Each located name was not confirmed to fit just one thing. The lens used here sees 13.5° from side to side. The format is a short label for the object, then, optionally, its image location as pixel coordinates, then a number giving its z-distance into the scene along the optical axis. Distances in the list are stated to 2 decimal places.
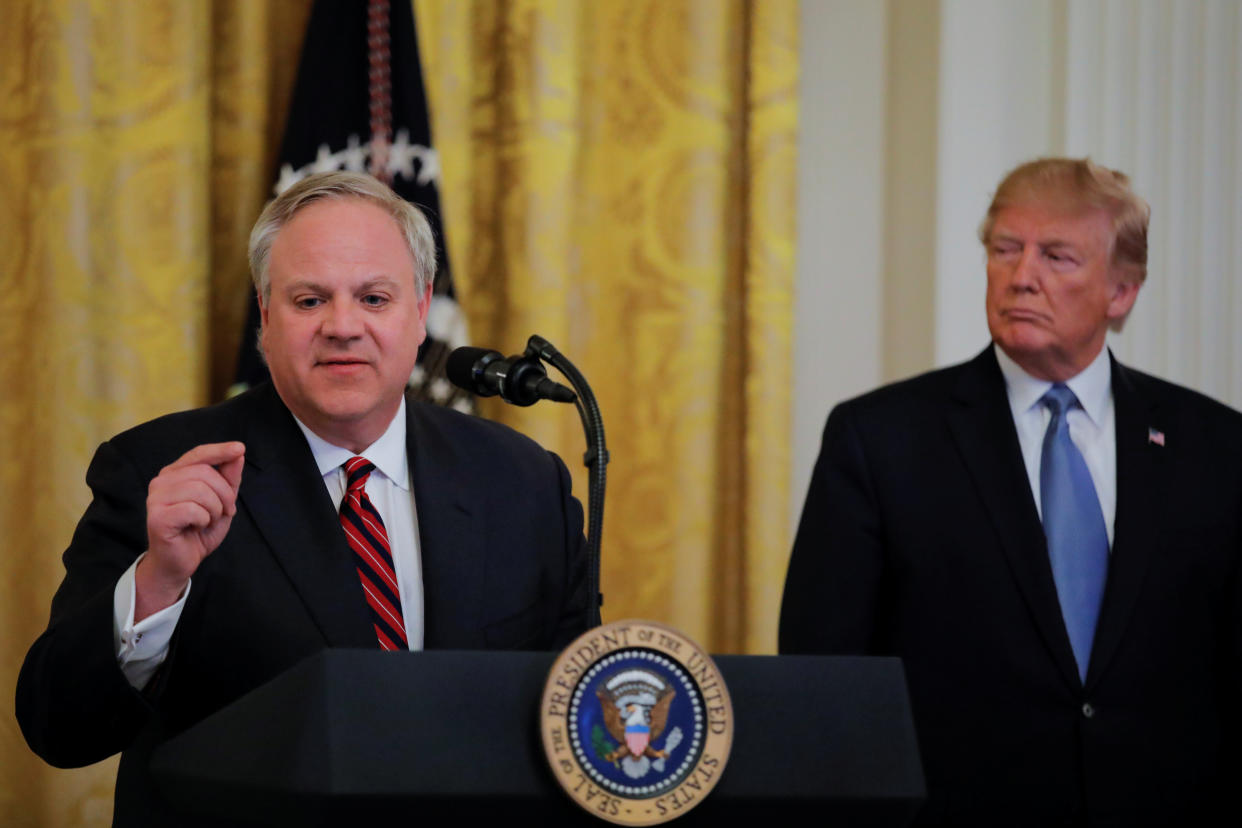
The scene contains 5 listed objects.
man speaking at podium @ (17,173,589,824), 4.47
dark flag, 5.46
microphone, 4.48
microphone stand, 4.42
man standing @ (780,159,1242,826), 5.02
